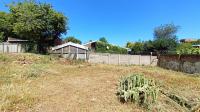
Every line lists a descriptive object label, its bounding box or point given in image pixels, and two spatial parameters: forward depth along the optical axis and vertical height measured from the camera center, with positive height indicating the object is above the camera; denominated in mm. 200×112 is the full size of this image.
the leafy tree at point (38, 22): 8856 +3502
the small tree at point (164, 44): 11916 +1654
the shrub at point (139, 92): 2303 -974
